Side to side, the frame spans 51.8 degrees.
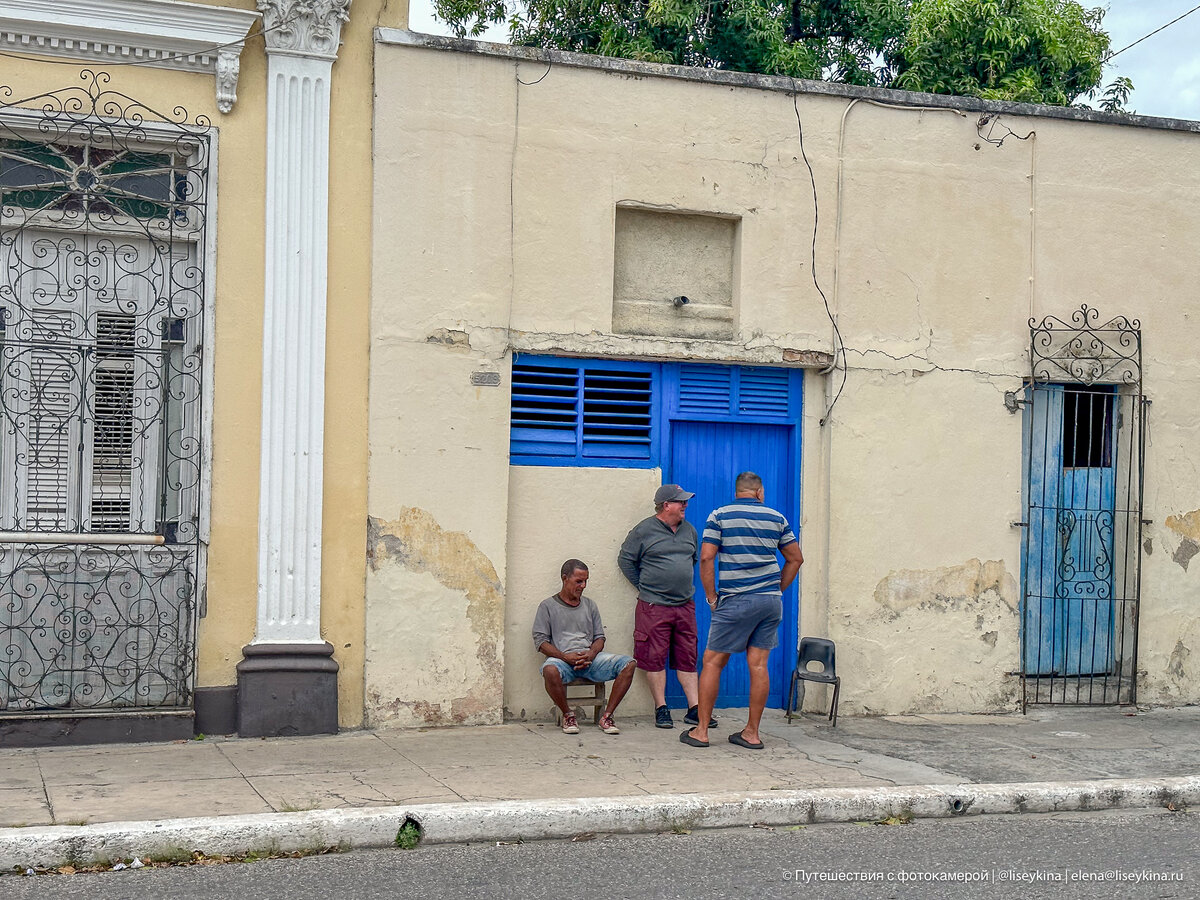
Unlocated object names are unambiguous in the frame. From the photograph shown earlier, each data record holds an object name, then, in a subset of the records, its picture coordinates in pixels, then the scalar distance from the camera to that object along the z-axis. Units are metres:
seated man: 8.01
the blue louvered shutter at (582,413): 8.50
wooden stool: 8.15
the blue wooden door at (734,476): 8.85
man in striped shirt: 7.62
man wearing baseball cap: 8.28
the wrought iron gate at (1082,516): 9.46
